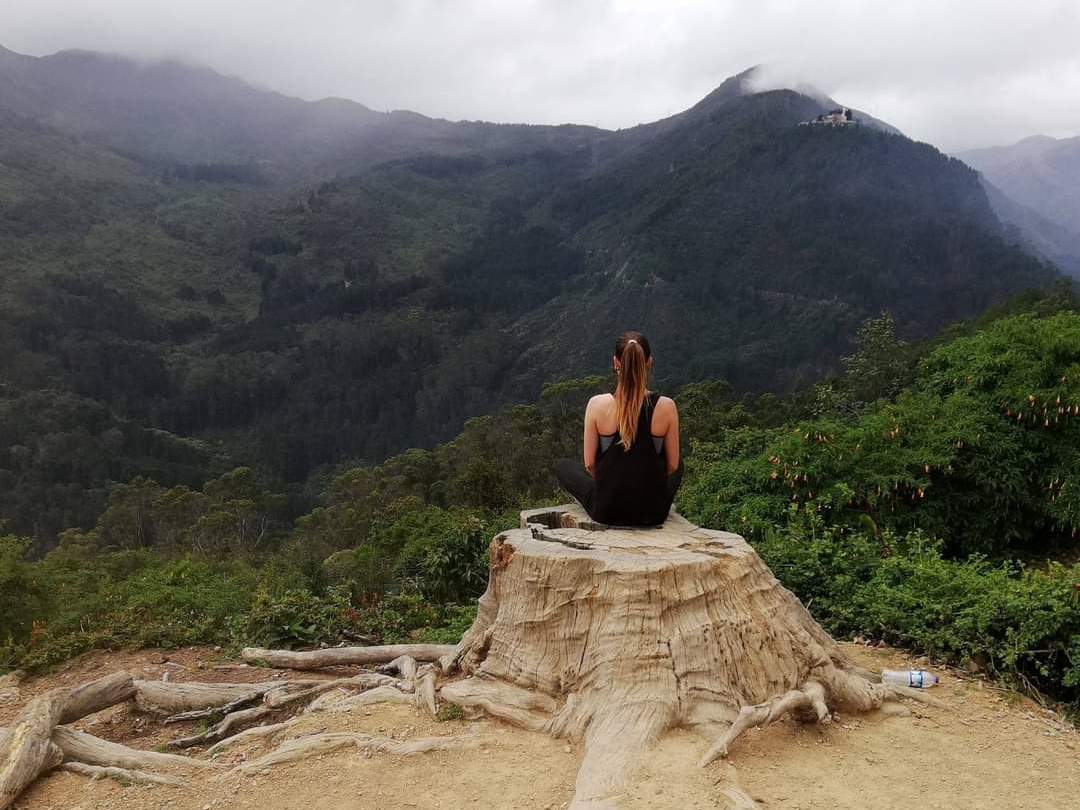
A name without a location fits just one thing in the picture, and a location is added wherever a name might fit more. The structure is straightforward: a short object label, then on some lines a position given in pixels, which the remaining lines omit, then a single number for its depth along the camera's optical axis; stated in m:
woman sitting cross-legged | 3.96
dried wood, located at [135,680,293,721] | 4.79
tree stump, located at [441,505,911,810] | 3.35
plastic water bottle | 4.13
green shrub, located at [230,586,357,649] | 6.46
